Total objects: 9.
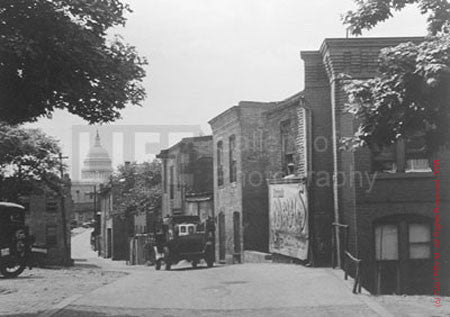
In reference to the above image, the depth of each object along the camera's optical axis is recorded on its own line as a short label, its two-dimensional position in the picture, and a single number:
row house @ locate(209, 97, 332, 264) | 21.00
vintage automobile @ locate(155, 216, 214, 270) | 25.61
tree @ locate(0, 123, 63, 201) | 39.44
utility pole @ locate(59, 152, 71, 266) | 43.38
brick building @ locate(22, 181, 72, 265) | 57.84
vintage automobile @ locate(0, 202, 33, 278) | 17.39
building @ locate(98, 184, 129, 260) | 60.44
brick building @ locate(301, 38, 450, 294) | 18.97
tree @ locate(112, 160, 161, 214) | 52.62
